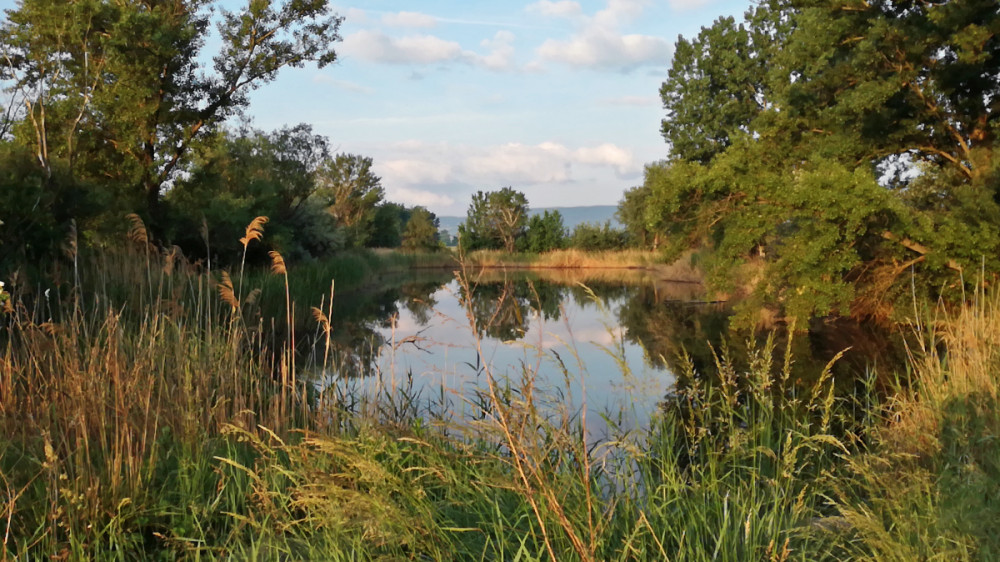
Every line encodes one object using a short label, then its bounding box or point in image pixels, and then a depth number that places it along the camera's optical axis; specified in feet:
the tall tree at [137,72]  45.57
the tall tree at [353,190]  133.18
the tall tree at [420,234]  135.95
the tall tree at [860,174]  34.73
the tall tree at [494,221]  130.94
